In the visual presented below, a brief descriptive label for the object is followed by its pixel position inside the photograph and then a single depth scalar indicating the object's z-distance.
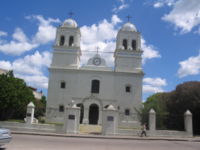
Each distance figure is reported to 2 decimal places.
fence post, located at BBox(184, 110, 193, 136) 20.94
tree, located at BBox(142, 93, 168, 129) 24.14
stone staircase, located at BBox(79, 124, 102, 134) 25.23
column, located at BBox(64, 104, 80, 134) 19.52
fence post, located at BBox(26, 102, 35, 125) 20.95
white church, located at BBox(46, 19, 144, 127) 33.75
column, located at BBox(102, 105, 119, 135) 19.56
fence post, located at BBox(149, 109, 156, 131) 20.83
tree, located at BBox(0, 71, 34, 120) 26.98
